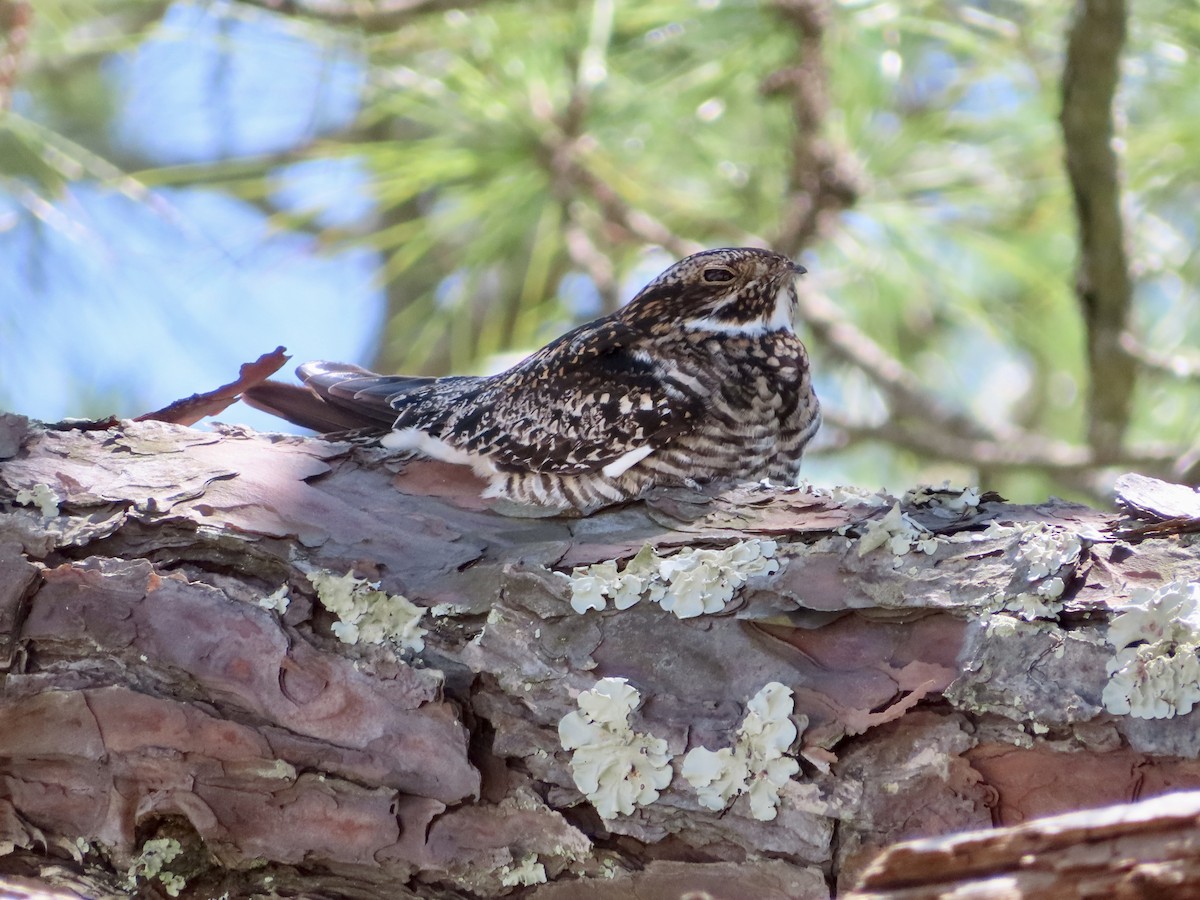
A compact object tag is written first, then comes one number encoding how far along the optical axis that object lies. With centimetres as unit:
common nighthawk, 818
